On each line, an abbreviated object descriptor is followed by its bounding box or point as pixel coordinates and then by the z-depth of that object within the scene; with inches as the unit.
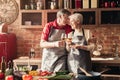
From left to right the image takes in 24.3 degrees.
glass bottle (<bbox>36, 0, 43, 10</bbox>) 211.8
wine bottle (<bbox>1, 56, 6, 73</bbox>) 123.1
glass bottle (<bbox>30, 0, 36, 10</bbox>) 214.0
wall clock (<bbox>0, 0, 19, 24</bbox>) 223.6
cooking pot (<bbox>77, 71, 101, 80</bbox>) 100.0
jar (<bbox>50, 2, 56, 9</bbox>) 208.8
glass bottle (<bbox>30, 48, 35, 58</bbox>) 215.6
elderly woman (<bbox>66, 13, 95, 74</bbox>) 139.1
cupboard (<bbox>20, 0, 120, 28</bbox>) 200.1
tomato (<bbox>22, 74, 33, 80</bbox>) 110.9
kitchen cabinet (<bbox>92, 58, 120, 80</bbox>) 185.3
